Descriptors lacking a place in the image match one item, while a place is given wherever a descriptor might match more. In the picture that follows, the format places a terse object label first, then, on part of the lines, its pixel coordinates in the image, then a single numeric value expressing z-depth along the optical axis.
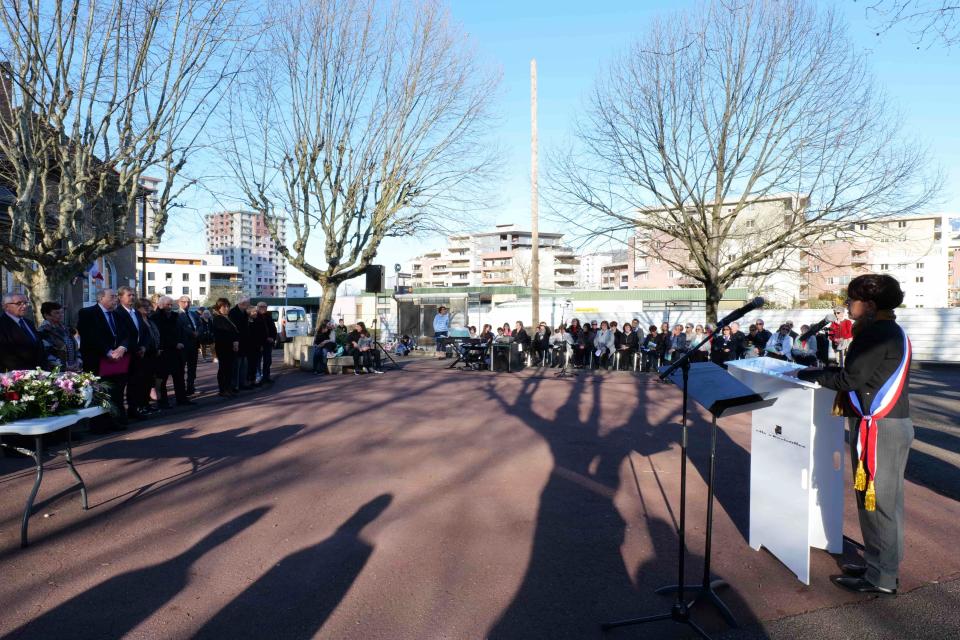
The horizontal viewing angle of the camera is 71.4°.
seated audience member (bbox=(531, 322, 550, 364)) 19.95
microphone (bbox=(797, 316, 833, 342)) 3.65
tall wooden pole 21.20
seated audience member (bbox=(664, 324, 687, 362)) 17.44
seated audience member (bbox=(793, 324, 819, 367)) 14.55
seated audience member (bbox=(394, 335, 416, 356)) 24.72
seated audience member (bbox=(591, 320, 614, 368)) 19.41
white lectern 3.97
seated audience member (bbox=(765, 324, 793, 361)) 15.70
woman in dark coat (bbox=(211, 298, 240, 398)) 11.94
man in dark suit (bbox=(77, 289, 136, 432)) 8.43
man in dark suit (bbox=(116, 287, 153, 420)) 8.91
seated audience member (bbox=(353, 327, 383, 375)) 16.95
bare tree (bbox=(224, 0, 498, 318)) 19.20
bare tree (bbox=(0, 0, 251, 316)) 11.80
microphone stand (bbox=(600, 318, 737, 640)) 3.41
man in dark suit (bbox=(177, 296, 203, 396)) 11.43
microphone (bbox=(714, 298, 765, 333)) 3.24
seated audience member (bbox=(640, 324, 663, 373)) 18.55
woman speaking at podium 3.79
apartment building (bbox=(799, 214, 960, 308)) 71.62
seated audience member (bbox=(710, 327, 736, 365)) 16.62
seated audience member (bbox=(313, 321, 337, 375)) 17.00
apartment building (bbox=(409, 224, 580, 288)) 110.75
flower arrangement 4.97
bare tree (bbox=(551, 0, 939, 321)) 18.59
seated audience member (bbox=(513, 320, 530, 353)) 19.50
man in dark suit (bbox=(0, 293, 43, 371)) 7.42
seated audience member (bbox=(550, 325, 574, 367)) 18.95
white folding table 4.54
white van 36.56
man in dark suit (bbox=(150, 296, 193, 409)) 10.20
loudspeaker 20.23
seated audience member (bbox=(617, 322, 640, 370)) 19.08
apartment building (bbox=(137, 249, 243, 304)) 121.56
